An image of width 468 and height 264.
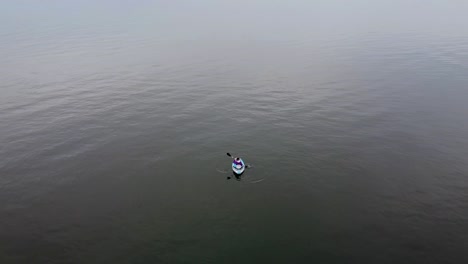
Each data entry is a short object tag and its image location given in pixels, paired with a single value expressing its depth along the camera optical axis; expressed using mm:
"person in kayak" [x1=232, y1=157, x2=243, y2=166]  48750
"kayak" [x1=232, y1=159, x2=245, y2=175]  48522
